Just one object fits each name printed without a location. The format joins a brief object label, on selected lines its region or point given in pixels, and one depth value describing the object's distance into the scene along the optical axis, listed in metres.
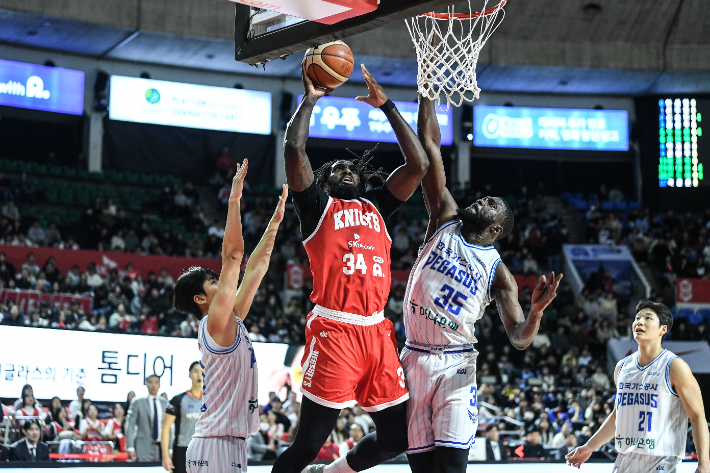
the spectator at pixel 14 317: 11.85
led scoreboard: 22.91
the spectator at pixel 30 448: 9.23
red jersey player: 4.37
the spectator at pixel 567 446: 11.62
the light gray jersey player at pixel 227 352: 4.01
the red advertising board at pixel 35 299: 12.70
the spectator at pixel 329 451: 10.52
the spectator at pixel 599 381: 14.98
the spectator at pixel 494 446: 10.75
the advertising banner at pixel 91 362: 10.00
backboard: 4.56
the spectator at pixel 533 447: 11.50
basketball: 4.62
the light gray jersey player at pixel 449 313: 4.47
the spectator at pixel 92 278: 14.38
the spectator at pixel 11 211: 16.55
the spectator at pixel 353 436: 10.80
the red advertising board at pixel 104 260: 14.56
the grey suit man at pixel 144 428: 9.37
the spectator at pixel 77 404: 10.15
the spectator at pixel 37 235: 16.11
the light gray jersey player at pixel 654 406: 5.14
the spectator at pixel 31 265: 13.89
